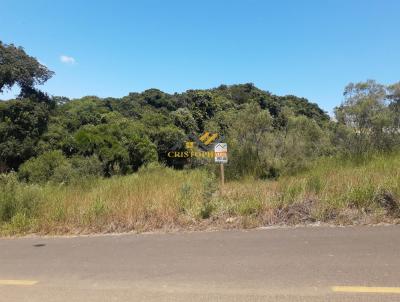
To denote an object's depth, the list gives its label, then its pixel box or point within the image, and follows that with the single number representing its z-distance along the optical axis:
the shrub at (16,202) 9.63
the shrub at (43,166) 37.31
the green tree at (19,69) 45.14
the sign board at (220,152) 11.36
